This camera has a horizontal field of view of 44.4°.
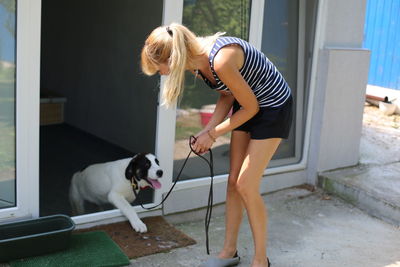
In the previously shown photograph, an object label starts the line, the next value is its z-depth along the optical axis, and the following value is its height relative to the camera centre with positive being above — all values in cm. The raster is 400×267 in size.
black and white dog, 344 -114
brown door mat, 325 -146
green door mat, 295 -143
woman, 239 -38
